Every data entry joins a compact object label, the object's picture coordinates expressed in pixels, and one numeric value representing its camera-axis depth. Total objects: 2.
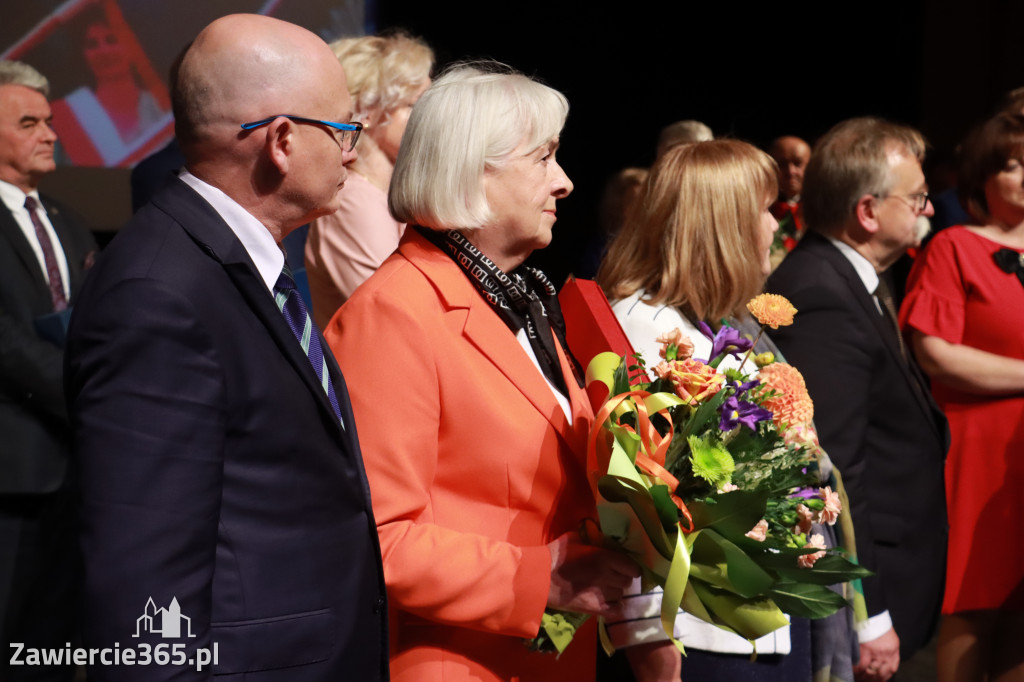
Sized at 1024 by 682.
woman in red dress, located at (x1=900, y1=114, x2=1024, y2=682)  3.05
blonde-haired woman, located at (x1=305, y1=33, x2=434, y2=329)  2.64
